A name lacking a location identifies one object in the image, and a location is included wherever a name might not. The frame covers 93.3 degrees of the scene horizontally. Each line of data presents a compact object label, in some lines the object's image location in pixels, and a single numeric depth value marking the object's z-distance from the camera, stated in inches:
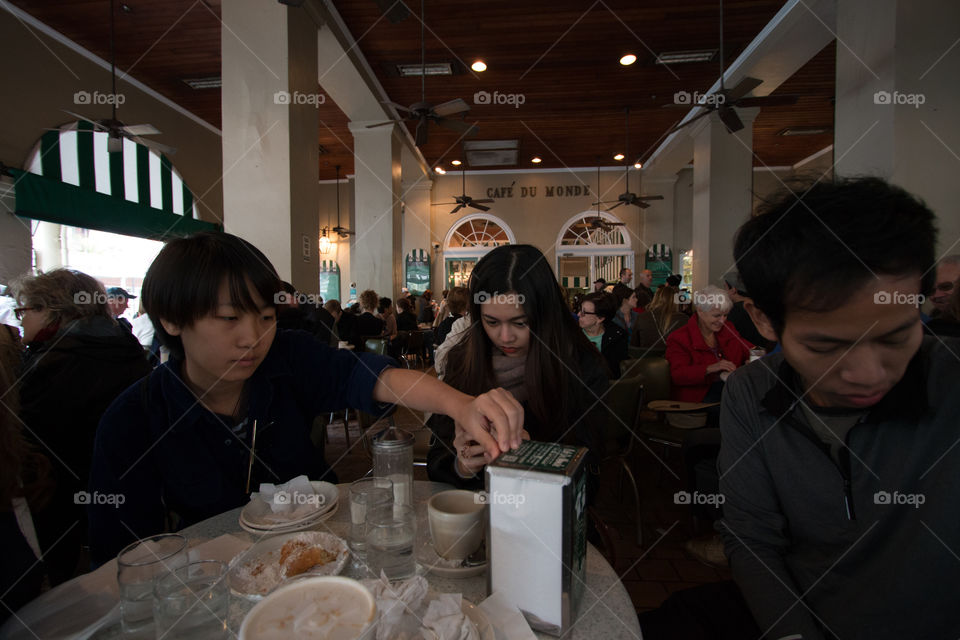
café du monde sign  490.9
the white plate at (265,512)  39.9
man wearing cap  187.8
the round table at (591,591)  28.8
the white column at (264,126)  158.7
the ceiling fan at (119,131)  199.2
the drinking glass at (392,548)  33.0
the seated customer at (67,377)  70.3
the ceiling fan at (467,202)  392.8
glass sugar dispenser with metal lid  45.6
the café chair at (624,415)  102.3
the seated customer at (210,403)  44.0
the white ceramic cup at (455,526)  33.3
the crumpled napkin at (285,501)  41.7
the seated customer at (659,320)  176.1
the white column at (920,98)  138.6
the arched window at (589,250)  495.2
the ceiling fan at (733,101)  188.9
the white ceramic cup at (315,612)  21.7
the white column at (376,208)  313.3
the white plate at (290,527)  39.4
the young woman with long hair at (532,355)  63.6
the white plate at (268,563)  31.9
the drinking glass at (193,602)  26.4
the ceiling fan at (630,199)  368.2
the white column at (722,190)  304.3
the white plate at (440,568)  33.4
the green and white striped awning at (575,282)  511.8
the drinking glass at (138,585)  27.0
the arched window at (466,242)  506.6
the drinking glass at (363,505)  36.3
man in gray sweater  30.9
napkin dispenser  26.5
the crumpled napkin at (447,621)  24.3
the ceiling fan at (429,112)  198.9
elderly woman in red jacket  122.0
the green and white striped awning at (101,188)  223.8
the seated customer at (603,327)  155.4
